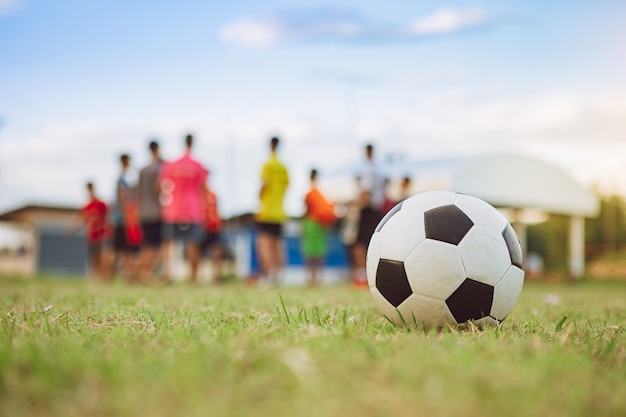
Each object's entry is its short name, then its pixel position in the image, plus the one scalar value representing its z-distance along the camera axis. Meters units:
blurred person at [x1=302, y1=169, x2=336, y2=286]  11.73
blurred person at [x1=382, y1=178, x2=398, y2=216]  10.62
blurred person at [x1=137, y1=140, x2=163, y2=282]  10.42
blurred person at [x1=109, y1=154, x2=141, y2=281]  11.27
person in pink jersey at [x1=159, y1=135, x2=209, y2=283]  10.07
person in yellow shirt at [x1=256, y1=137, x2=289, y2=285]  10.27
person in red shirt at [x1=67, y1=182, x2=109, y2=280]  12.81
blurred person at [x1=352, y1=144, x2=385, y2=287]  10.27
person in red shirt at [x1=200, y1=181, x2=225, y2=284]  11.70
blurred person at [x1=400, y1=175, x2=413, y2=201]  11.35
